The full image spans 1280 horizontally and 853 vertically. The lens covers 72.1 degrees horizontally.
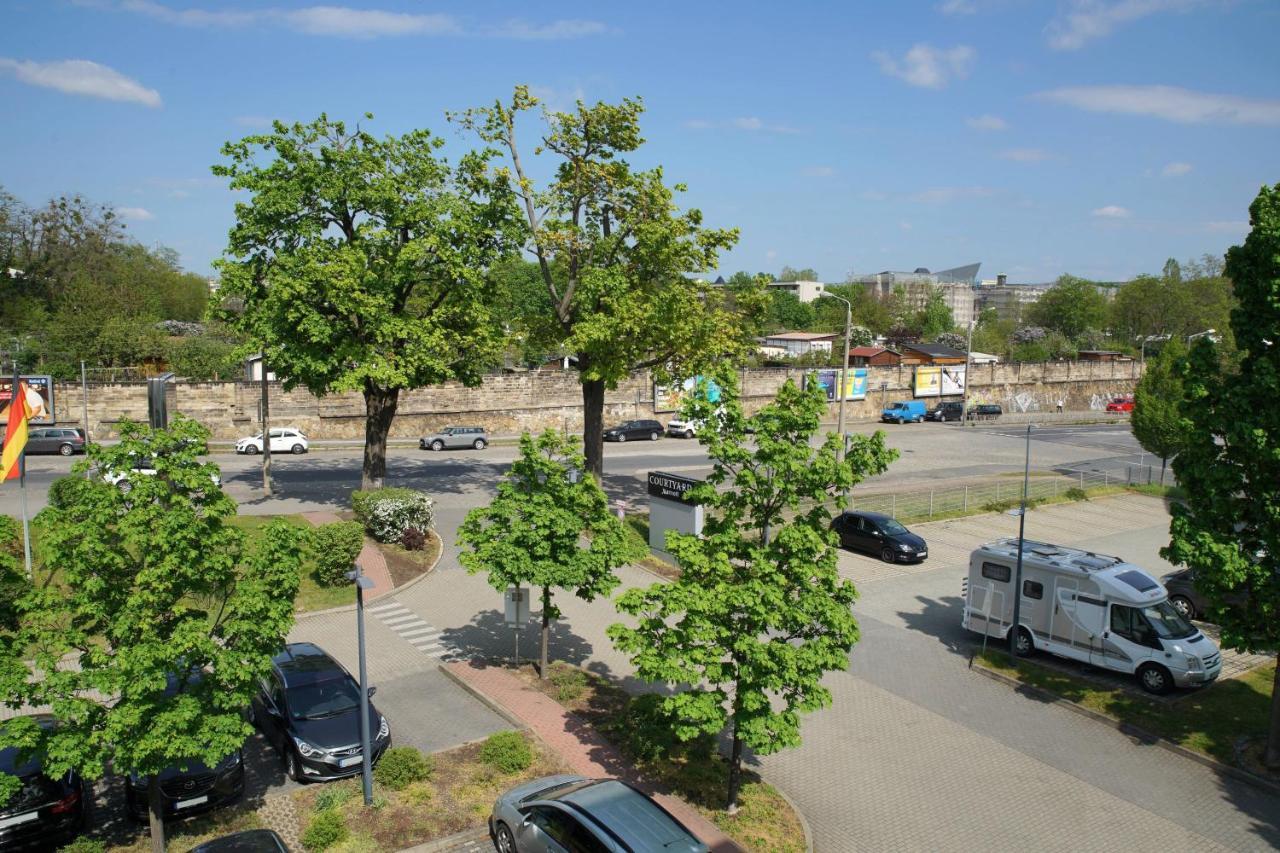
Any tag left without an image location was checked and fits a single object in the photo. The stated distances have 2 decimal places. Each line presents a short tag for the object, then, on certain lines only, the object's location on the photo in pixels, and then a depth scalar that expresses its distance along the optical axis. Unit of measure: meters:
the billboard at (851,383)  63.25
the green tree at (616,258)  26.91
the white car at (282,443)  43.09
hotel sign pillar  24.39
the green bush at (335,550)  22.22
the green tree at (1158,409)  37.94
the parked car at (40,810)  11.43
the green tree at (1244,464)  13.62
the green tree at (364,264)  26.19
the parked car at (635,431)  51.88
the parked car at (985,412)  67.19
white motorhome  17.25
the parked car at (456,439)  45.94
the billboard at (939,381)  69.19
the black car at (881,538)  26.58
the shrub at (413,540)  25.58
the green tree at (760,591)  11.55
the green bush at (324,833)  11.77
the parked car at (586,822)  10.13
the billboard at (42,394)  42.66
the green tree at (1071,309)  128.38
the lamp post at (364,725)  12.62
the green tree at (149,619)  10.09
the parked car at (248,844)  10.38
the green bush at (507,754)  13.85
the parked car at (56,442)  39.84
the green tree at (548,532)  16.14
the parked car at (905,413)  64.00
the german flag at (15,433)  20.77
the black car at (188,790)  12.36
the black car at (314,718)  13.65
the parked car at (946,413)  65.50
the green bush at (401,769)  13.34
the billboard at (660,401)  57.12
